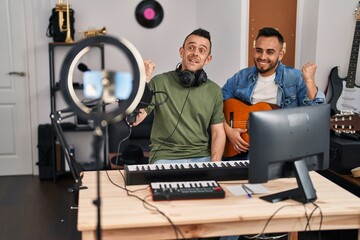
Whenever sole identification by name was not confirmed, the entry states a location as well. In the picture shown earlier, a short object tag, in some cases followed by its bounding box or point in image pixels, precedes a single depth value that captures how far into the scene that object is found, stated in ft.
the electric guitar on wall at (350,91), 11.50
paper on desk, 6.00
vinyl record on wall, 15.25
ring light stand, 4.28
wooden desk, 5.04
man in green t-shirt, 7.93
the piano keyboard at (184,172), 6.27
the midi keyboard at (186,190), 5.62
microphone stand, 5.49
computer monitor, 5.42
